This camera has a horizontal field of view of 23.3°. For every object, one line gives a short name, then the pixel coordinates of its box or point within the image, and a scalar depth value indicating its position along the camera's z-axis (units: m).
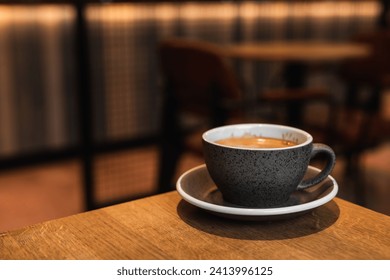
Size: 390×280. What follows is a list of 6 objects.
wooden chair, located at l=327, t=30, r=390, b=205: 2.44
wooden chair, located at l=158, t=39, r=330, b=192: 2.24
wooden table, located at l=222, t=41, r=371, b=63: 2.53
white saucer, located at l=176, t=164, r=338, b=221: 0.82
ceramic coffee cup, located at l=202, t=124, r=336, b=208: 0.83
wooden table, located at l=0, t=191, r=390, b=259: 0.78
